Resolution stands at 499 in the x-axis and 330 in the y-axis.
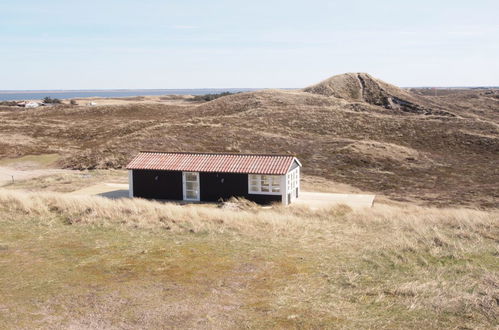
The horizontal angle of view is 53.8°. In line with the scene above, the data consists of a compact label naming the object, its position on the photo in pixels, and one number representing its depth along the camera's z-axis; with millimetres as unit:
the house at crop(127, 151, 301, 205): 29297
